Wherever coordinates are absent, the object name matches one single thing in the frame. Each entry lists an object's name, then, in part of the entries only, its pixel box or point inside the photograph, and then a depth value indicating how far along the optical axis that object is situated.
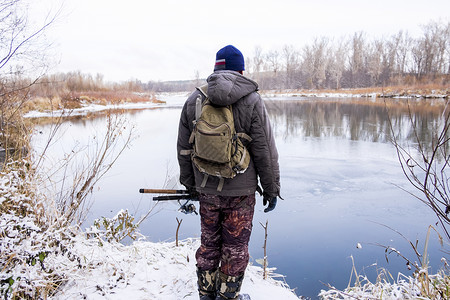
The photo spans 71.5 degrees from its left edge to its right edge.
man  1.77
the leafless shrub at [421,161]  4.81
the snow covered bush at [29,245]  1.77
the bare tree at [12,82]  3.23
